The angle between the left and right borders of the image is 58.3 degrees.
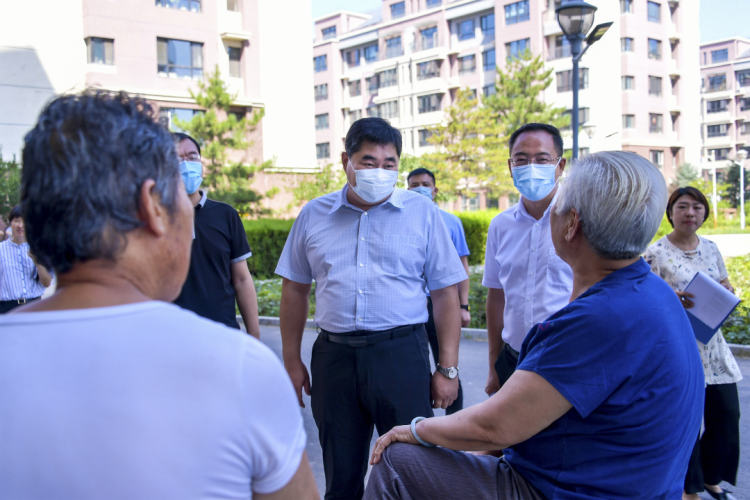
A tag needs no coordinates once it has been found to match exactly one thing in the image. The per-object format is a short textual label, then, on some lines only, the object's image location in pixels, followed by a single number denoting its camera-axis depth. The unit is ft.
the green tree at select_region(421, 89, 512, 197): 115.44
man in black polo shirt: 12.82
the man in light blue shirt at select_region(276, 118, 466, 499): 10.56
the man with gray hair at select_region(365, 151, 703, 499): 5.82
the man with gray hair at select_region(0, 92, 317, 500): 3.34
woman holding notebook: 13.74
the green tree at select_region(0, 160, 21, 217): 53.83
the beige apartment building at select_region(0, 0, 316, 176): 76.74
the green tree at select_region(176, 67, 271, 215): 77.00
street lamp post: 32.01
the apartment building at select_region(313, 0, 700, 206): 158.92
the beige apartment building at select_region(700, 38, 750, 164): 241.14
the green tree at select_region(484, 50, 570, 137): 117.08
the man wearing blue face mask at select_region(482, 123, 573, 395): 11.72
